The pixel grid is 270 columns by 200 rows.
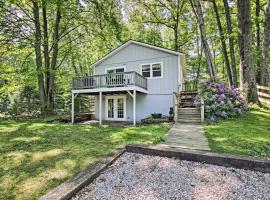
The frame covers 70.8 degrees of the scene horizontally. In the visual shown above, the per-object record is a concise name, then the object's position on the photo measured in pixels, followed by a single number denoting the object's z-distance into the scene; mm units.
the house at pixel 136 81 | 11867
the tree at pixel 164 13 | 20766
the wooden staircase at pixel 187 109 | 10039
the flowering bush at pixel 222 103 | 9617
